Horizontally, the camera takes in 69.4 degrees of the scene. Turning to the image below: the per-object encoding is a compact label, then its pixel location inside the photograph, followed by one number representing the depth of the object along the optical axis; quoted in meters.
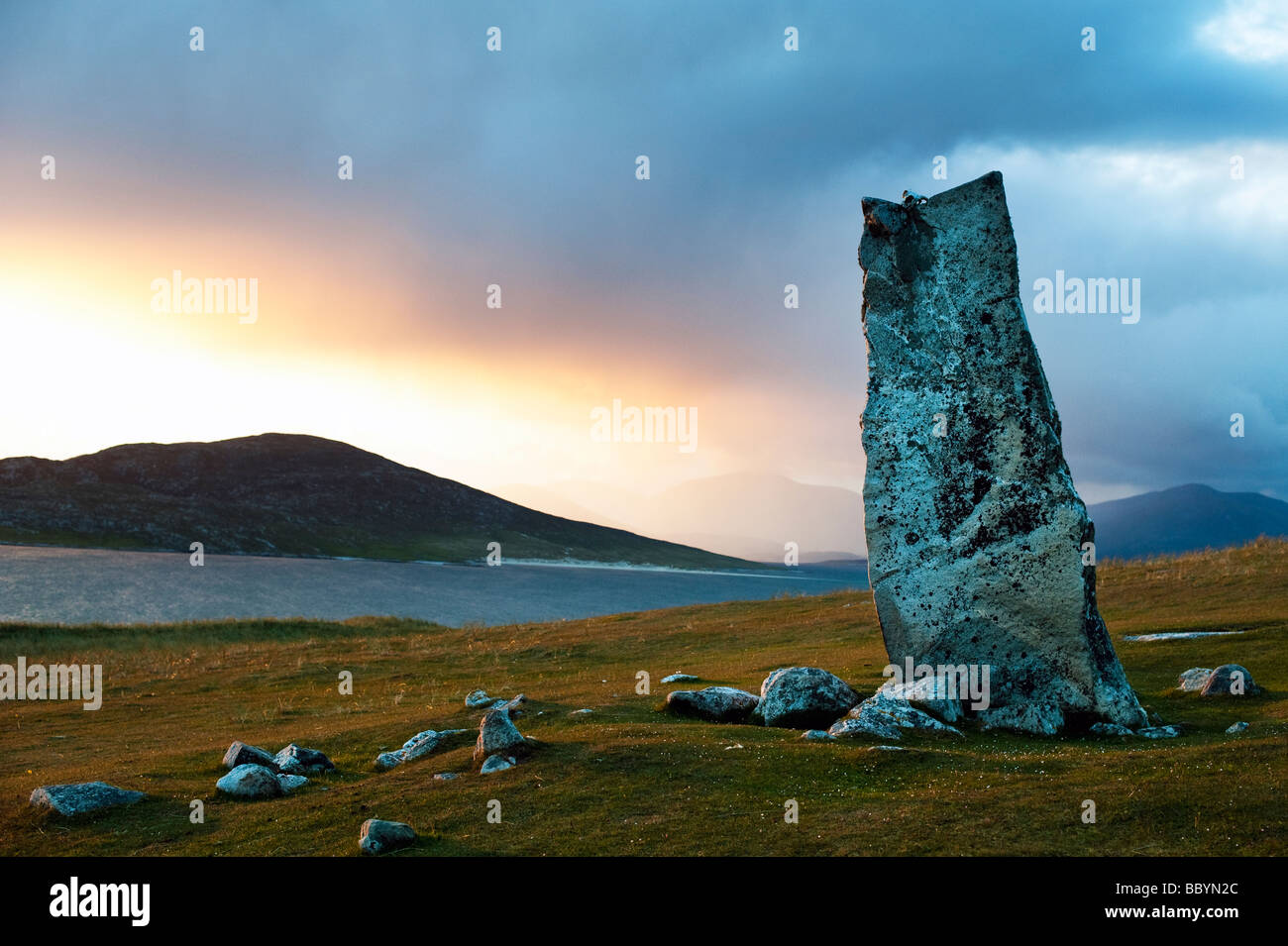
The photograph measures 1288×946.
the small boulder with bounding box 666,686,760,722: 19.16
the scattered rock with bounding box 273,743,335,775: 16.53
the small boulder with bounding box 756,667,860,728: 18.02
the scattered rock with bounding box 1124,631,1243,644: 26.42
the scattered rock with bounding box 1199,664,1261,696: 19.41
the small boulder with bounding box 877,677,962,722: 17.69
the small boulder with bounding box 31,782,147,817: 13.88
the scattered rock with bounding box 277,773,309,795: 15.19
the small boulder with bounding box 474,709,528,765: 15.16
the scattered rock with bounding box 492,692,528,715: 19.78
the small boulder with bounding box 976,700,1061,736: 17.30
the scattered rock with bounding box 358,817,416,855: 11.40
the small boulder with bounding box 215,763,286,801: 14.84
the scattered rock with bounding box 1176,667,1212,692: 20.31
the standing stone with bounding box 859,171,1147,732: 17.59
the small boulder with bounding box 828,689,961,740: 16.17
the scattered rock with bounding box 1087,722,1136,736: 16.67
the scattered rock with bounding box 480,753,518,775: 14.70
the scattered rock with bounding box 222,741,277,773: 16.66
